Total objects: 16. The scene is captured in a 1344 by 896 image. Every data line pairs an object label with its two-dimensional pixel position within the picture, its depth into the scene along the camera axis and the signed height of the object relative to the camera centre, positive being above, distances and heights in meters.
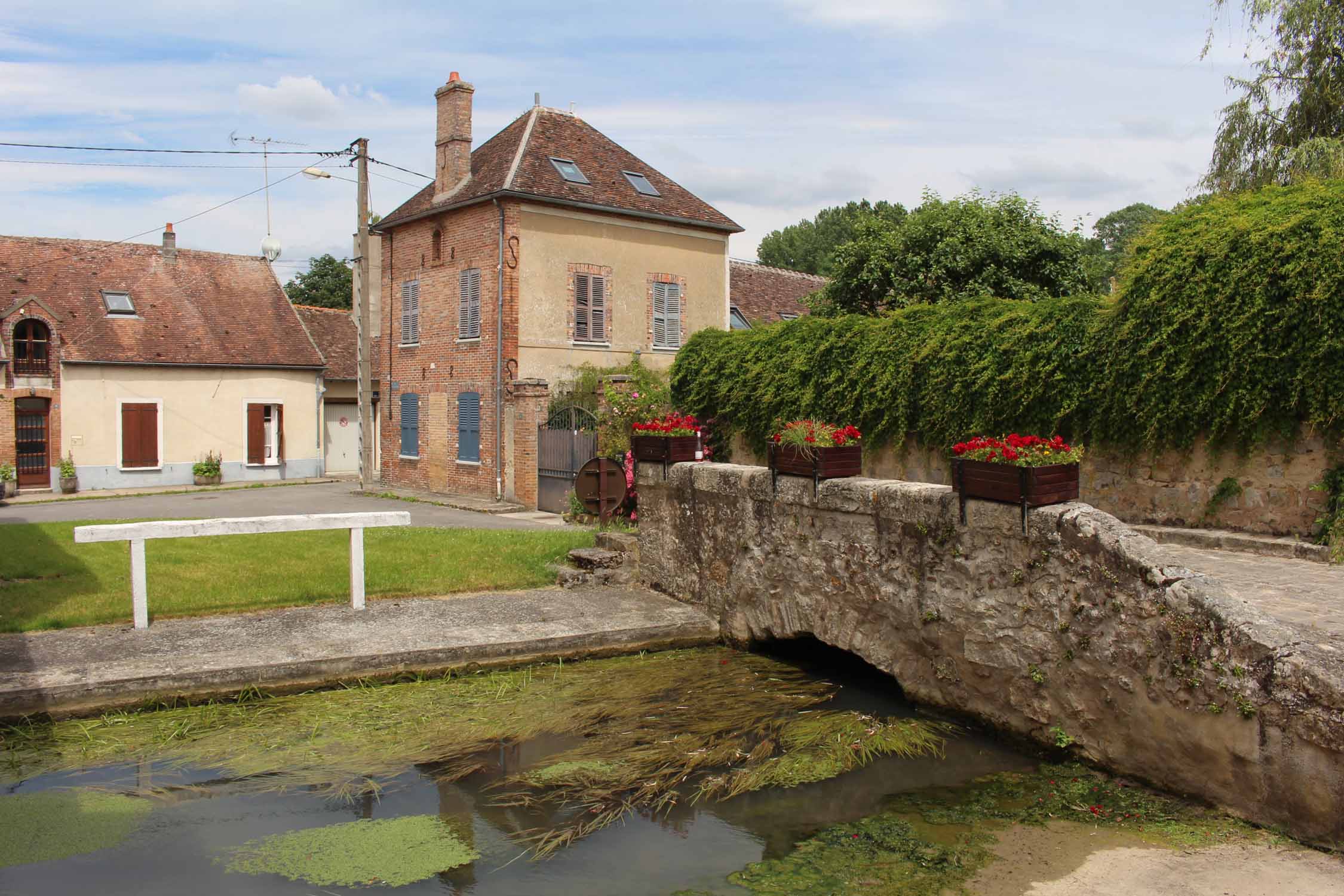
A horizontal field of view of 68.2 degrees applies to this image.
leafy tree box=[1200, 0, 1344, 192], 16.22 +5.12
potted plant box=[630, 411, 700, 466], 10.04 -0.34
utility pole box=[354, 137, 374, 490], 21.39 +1.32
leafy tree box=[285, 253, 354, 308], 47.41 +5.78
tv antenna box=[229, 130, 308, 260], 31.01 +4.87
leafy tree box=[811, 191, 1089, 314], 18.11 +2.87
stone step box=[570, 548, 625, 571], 10.57 -1.63
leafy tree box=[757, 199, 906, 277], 50.50 +8.98
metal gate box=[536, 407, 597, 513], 17.25 -0.80
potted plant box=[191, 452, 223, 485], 25.33 -1.67
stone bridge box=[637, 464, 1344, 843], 4.74 -1.36
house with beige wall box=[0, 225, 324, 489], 23.61 +0.95
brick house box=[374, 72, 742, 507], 19.58 +2.63
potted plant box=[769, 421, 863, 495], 7.97 -0.35
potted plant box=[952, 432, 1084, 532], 6.14 -0.39
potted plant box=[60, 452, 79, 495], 23.47 -1.71
